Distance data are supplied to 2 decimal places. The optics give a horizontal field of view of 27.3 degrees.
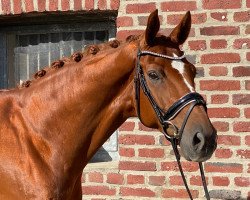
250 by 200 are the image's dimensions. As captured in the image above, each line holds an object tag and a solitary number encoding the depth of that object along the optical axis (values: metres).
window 4.36
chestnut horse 2.73
